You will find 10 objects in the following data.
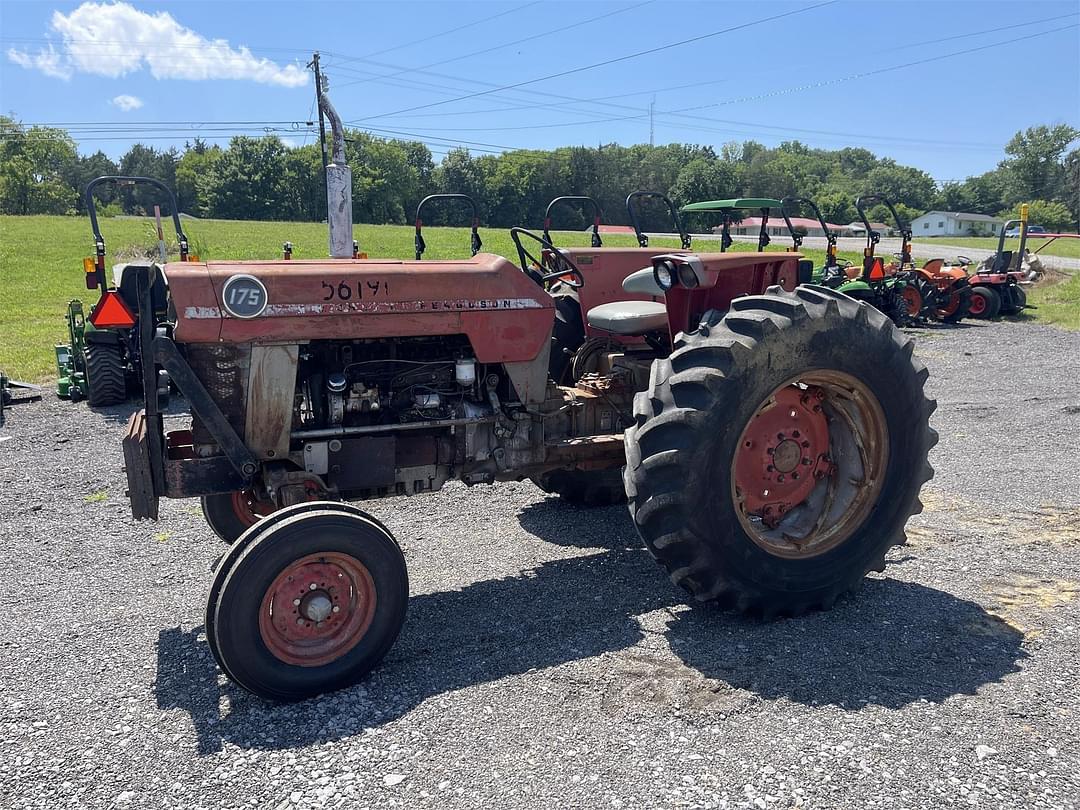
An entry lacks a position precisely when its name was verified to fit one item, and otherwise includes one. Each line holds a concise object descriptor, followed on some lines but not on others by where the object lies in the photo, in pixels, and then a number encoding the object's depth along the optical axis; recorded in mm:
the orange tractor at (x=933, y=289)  15711
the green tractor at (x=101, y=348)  7879
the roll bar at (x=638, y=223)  7227
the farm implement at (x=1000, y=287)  16766
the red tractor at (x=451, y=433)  3205
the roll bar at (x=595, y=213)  7305
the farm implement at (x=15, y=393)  8555
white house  80875
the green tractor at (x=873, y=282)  14055
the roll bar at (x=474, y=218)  7562
